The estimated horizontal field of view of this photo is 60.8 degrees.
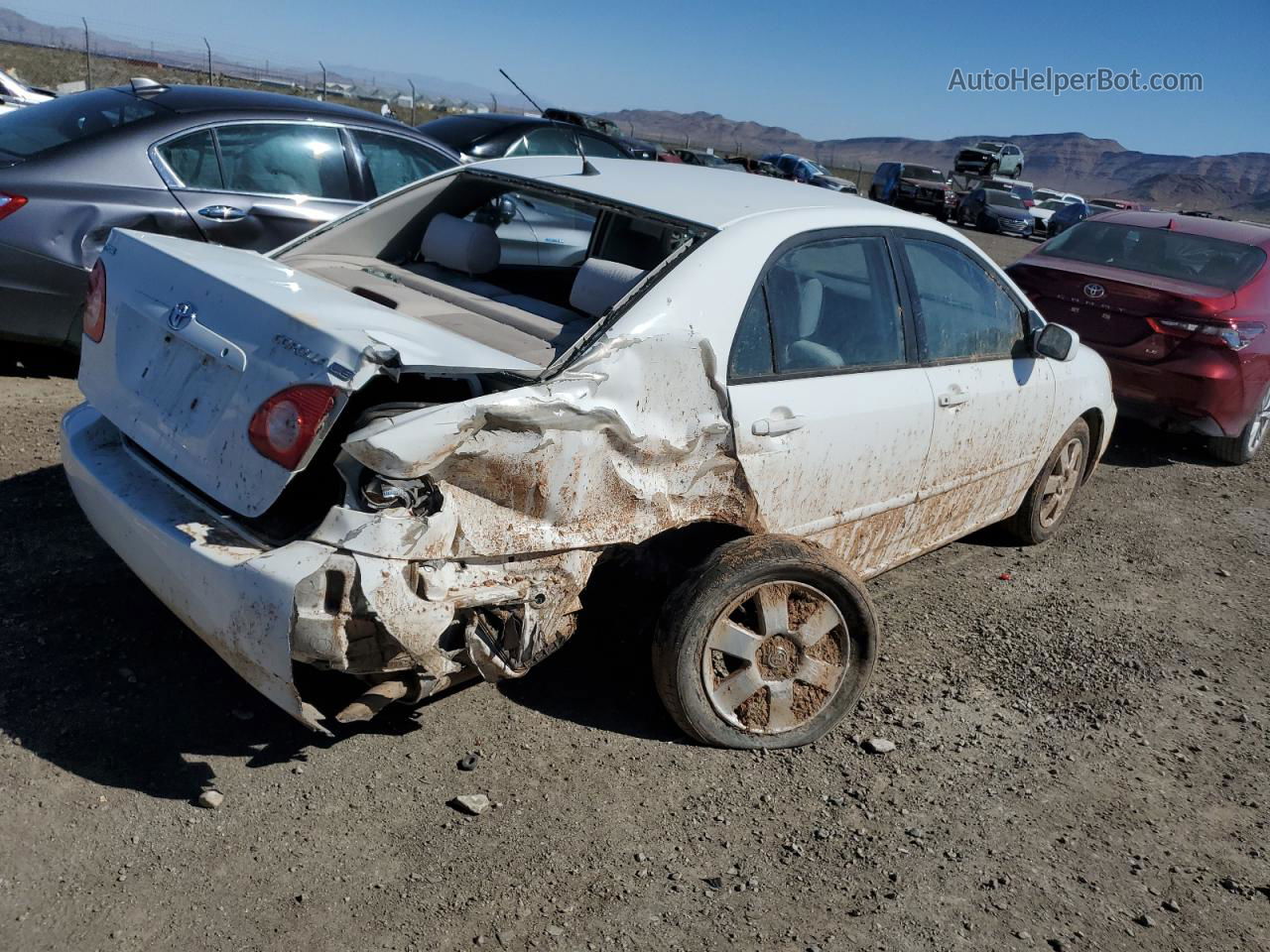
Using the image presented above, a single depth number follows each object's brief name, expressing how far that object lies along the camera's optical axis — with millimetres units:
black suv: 34875
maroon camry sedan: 6832
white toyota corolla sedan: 2648
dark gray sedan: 5410
